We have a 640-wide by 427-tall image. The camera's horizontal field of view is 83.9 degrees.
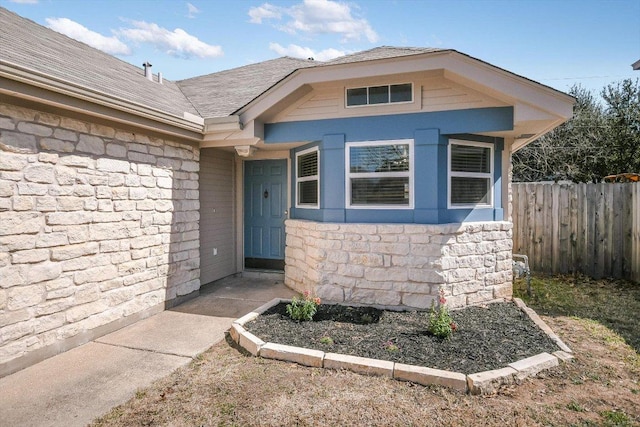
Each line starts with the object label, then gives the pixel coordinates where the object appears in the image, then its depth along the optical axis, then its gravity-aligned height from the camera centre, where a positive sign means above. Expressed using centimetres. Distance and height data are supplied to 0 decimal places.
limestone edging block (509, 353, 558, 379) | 332 -151
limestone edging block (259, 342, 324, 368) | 360 -153
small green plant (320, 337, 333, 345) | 396 -150
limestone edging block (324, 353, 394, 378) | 339 -154
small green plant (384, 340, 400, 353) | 378 -152
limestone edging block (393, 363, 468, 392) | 315 -154
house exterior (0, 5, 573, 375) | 368 +38
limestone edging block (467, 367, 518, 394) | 309 -153
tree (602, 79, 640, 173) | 1227 +275
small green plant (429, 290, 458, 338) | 407 -137
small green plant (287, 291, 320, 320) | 468 -137
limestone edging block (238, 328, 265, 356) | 382 -150
